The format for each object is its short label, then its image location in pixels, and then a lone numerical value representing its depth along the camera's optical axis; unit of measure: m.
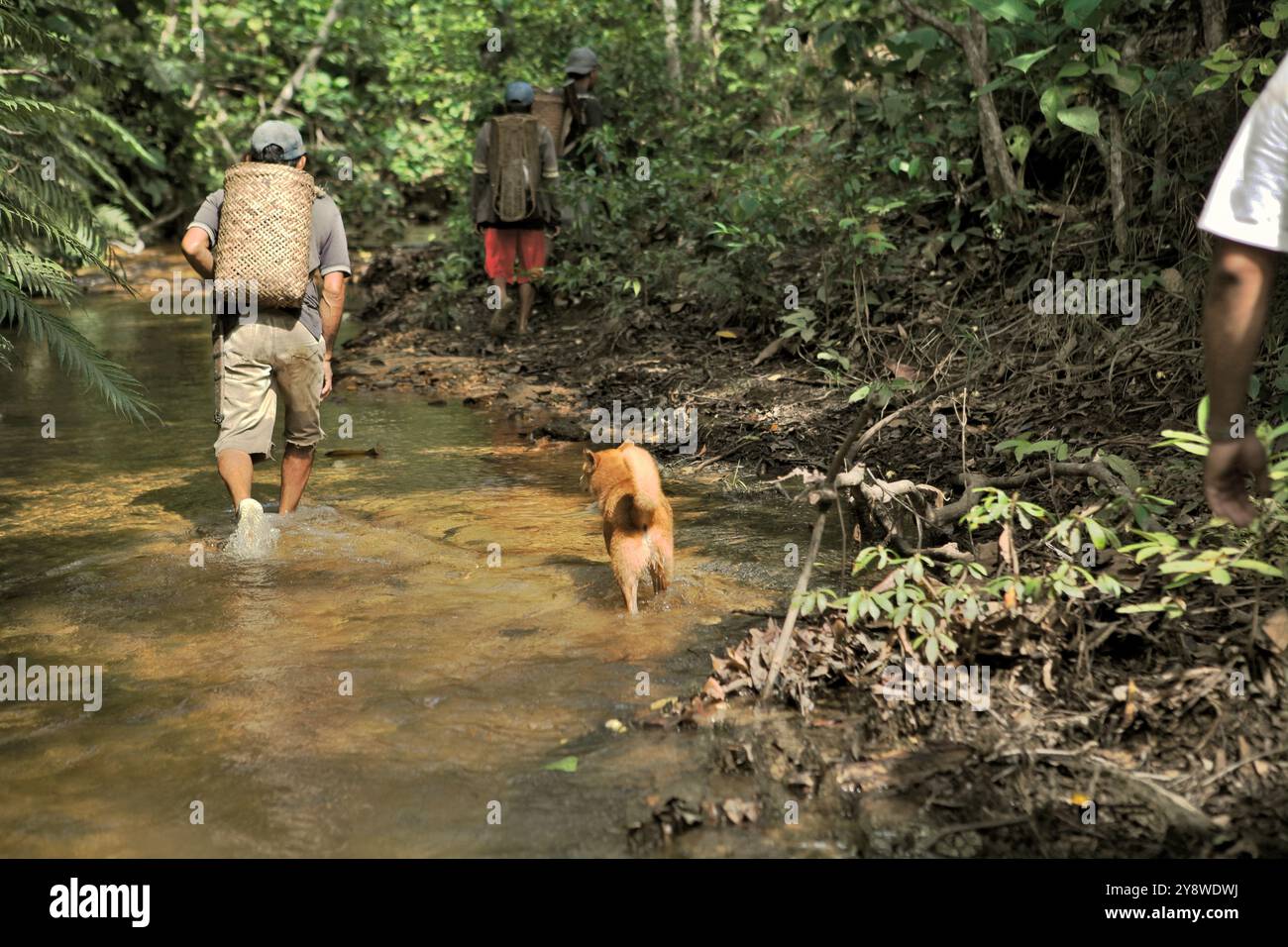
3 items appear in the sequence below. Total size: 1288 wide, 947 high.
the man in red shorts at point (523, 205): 11.88
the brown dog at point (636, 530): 5.15
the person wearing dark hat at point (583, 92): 13.34
